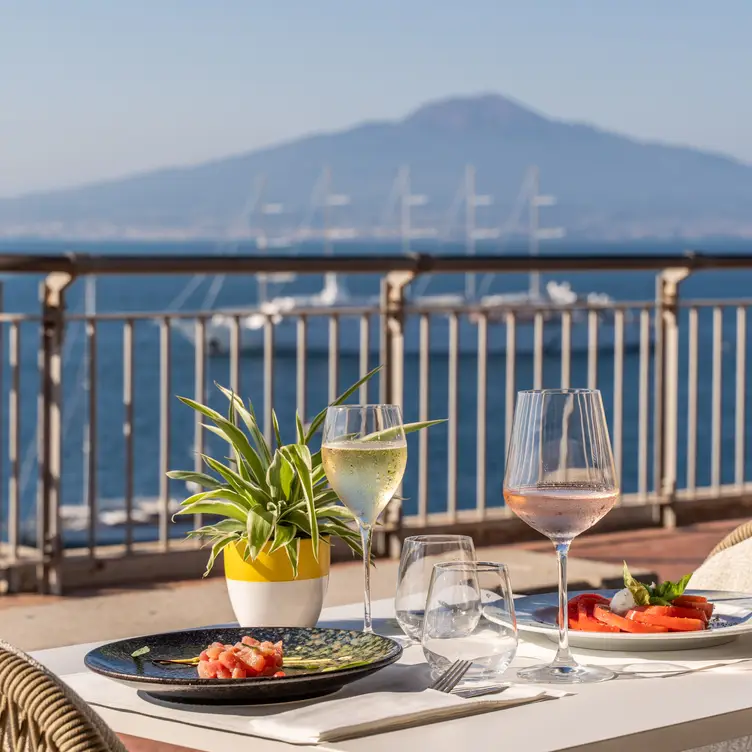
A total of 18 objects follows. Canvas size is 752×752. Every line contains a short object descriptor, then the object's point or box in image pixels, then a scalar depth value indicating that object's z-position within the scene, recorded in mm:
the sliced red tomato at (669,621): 2933
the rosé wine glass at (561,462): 2776
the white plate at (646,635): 2908
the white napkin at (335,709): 2670
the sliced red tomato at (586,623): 2946
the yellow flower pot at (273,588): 3030
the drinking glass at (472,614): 2783
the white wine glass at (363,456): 2969
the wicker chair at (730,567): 3344
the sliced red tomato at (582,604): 2970
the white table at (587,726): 2645
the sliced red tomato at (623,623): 2937
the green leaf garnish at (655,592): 2957
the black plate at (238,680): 2743
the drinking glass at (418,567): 2887
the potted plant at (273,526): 3029
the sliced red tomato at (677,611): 2944
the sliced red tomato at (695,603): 2961
